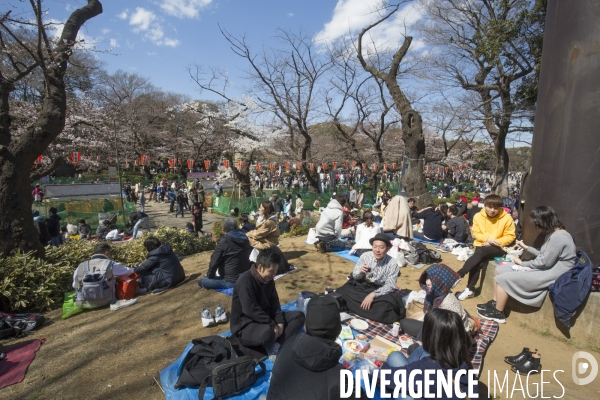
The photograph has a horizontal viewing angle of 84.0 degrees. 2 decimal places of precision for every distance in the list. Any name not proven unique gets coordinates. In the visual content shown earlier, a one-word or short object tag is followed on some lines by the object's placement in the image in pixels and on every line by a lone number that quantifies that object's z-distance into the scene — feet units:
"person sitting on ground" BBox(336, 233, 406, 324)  13.23
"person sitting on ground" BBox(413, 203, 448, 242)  26.78
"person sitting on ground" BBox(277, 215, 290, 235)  34.76
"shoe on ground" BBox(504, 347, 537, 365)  10.80
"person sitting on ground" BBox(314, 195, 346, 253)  23.98
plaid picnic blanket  10.82
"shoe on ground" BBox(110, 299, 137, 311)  16.01
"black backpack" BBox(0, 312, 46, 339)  13.94
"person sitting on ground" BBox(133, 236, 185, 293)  17.78
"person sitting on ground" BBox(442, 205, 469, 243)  26.17
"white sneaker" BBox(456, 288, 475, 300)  15.98
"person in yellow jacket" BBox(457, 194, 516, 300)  15.66
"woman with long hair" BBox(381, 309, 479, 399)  6.82
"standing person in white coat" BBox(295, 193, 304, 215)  45.09
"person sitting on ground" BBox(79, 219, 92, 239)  37.55
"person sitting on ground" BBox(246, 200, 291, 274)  18.97
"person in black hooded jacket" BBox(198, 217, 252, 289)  16.79
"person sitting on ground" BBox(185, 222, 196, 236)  33.96
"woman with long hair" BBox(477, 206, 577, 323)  12.07
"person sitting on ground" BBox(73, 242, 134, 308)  15.93
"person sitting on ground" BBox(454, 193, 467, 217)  35.39
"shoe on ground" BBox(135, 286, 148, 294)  17.70
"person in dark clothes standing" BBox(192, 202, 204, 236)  37.71
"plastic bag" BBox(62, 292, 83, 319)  15.80
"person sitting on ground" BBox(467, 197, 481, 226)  32.13
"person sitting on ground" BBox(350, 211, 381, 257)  22.98
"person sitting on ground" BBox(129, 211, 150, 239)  34.76
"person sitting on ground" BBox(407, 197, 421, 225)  33.83
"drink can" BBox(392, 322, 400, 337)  12.32
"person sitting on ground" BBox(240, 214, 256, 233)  21.19
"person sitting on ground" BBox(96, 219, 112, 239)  37.81
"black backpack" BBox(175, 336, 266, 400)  9.21
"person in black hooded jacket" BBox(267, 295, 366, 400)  6.08
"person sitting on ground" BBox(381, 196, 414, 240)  22.71
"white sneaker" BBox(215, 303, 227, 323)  13.98
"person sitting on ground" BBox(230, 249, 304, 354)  10.23
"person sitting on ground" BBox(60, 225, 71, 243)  35.40
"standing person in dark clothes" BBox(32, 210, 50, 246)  26.09
